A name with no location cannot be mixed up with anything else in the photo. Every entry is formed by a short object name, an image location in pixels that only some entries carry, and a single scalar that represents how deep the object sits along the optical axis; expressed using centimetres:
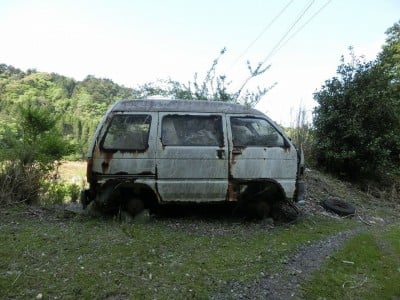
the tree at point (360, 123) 1197
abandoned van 622
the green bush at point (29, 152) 696
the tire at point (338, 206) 838
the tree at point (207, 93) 1127
